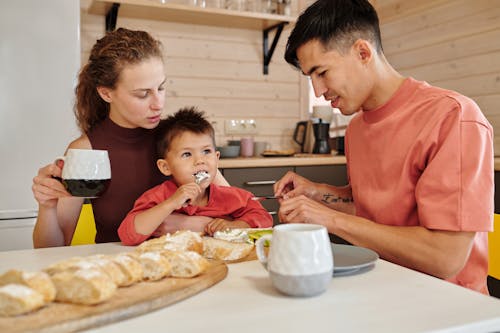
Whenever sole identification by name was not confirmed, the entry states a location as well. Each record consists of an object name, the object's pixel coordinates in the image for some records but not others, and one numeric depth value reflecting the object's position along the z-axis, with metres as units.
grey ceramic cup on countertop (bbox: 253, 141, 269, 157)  3.56
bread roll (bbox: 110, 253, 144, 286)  0.85
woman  1.60
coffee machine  3.57
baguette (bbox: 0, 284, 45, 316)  0.72
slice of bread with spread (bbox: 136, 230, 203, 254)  1.04
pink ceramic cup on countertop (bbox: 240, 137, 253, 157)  3.49
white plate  0.96
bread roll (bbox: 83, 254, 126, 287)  0.83
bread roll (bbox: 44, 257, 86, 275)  0.85
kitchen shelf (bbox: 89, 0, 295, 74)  3.11
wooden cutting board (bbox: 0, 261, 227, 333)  0.70
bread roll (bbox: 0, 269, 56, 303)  0.76
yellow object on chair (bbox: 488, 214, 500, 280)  1.40
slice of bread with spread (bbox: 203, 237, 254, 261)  1.12
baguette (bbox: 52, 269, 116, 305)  0.76
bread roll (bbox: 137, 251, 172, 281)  0.89
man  1.15
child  1.51
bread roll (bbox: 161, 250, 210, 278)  0.91
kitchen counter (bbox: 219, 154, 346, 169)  3.00
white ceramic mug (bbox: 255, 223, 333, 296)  0.80
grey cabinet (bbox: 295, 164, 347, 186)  3.27
